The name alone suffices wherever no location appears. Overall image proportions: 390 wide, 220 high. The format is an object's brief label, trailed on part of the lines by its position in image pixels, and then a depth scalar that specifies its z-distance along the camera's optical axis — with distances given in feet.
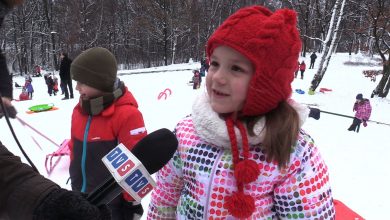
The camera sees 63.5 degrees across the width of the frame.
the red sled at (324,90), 51.74
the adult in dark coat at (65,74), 35.47
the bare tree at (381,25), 45.68
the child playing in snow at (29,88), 46.19
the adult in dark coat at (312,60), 83.18
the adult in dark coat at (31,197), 2.47
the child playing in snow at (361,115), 26.32
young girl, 4.29
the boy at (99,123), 7.02
